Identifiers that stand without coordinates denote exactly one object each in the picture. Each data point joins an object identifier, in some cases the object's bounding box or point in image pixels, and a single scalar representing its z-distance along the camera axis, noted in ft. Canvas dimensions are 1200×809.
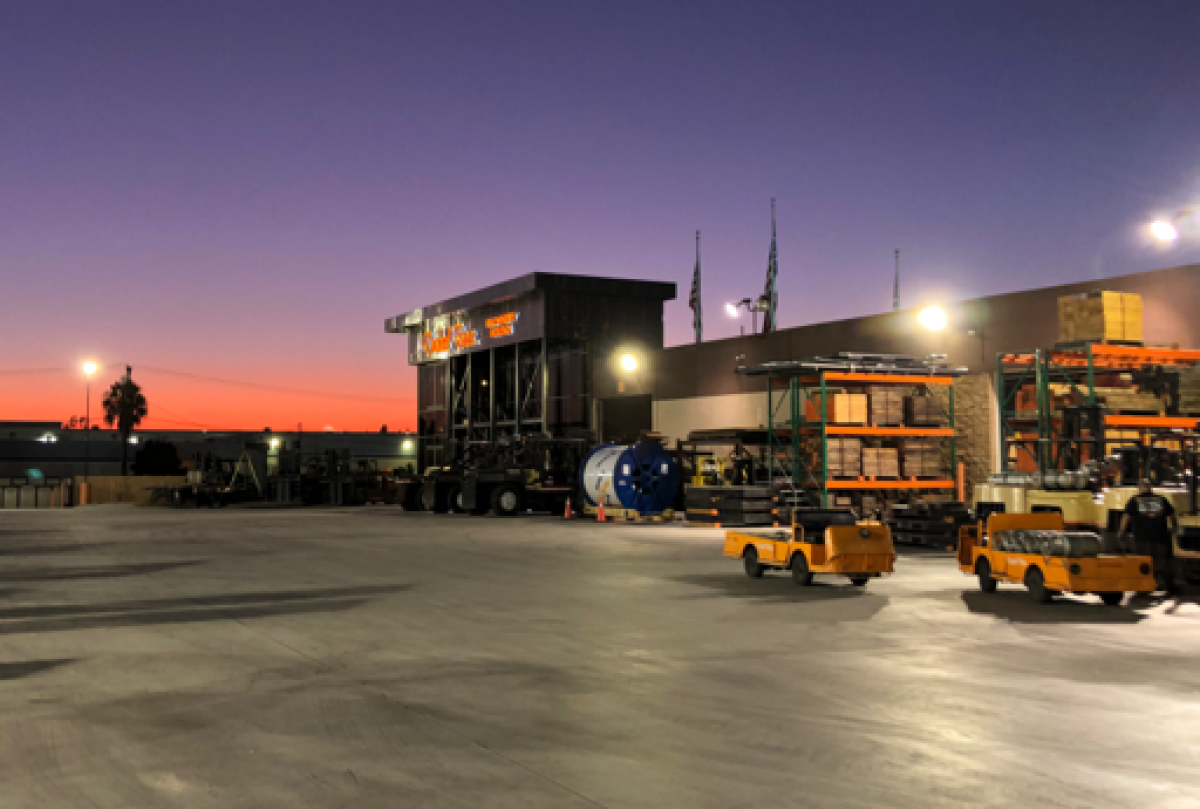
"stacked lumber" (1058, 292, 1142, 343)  79.51
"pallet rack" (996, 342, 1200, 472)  72.07
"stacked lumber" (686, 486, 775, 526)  99.71
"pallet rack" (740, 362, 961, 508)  95.50
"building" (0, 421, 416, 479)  356.93
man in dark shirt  50.29
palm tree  321.11
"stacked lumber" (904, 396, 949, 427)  99.86
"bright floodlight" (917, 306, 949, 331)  107.24
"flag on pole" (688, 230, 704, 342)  194.49
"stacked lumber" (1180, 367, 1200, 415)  80.94
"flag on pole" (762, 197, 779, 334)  180.75
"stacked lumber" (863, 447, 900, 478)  97.30
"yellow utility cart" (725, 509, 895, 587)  51.75
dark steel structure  172.76
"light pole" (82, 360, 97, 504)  239.30
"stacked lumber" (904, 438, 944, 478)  98.27
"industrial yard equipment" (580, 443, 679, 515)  115.55
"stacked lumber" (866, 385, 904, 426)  97.71
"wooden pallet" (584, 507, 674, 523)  116.57
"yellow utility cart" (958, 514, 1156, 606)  45.91
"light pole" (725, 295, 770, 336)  164.35
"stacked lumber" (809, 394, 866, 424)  95.76
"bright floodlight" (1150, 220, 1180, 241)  80.94
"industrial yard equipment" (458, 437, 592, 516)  134.82
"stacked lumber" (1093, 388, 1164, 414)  78.28
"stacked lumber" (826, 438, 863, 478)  95.81
